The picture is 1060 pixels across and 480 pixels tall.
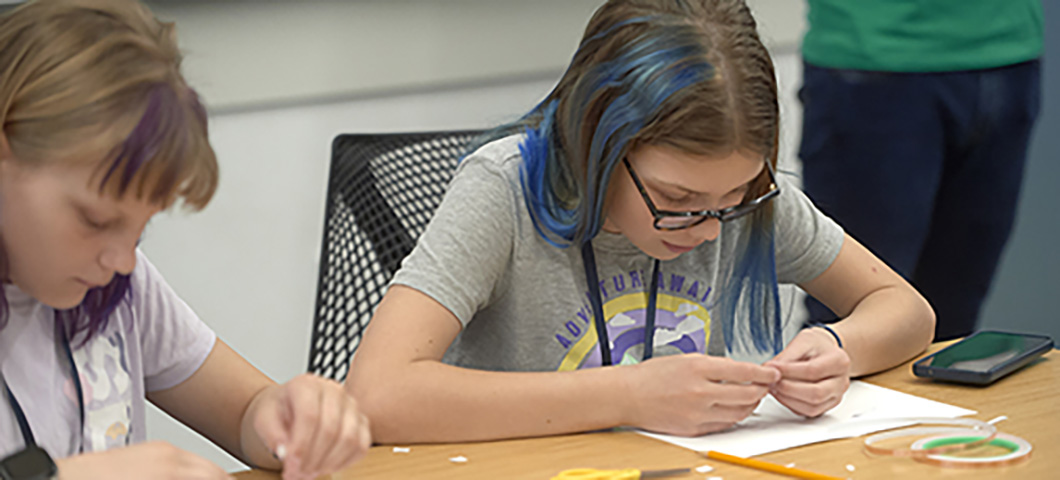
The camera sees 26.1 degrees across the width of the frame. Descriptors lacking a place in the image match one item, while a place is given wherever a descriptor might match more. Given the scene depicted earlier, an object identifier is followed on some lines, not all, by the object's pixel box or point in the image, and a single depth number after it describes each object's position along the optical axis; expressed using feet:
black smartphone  7.59
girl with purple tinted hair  6.12
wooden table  6.70
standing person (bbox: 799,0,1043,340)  9.27
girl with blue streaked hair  7.14
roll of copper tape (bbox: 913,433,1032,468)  6.75
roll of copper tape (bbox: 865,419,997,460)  6.86
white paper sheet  6.98
